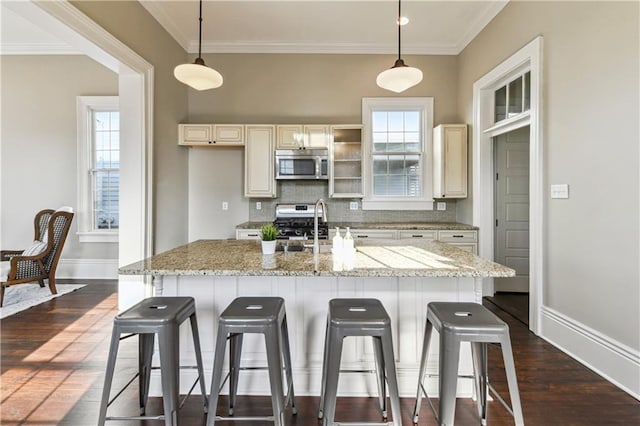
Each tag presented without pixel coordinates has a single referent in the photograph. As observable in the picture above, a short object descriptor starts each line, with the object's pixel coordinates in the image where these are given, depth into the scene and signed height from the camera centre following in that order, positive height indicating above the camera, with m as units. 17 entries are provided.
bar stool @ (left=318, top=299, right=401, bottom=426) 1.50 -0.62
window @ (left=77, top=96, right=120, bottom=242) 4.81 +0.66
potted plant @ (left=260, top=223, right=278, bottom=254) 2.07 -0.19
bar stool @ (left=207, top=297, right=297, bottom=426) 1.51 -0.60
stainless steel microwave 4.29 +0.65
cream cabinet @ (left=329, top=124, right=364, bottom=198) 4.39 +0.69
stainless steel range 4.08 -0.14
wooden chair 3.80 -0.55
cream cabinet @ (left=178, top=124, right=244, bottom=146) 4.34 +1.04
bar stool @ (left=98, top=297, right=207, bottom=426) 1.53 -0.63
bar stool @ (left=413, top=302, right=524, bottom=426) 1.48 -0.61
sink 2.27 -0.26
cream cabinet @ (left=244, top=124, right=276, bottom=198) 4.33 +0.78
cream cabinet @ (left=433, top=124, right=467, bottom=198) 4.28 +0.69
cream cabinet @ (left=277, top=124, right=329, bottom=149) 4.33 +1.02
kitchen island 1.98 -0.59
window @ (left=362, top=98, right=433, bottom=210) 4.68 +0.80
